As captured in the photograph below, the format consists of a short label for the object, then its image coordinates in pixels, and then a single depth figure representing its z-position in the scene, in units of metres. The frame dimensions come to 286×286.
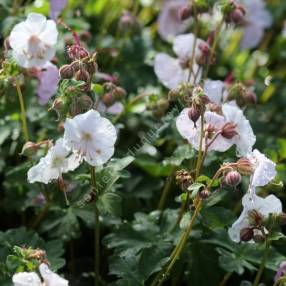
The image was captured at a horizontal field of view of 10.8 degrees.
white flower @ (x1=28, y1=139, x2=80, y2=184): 0.80
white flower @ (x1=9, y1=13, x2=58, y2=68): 0.84
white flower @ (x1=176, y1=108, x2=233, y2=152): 0.80
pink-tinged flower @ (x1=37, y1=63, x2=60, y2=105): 0.88
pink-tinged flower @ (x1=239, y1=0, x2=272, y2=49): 1.16
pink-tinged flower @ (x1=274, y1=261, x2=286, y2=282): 0.80
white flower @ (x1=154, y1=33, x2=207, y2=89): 0.93
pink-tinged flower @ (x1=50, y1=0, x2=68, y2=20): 0.92
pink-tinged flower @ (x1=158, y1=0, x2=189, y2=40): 1.09
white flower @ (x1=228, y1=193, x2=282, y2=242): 0.79
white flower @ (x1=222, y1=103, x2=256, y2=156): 0.80
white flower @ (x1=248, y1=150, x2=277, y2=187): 0.77
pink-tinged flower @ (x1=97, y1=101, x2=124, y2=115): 0.91
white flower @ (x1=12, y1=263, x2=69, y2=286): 0.73
